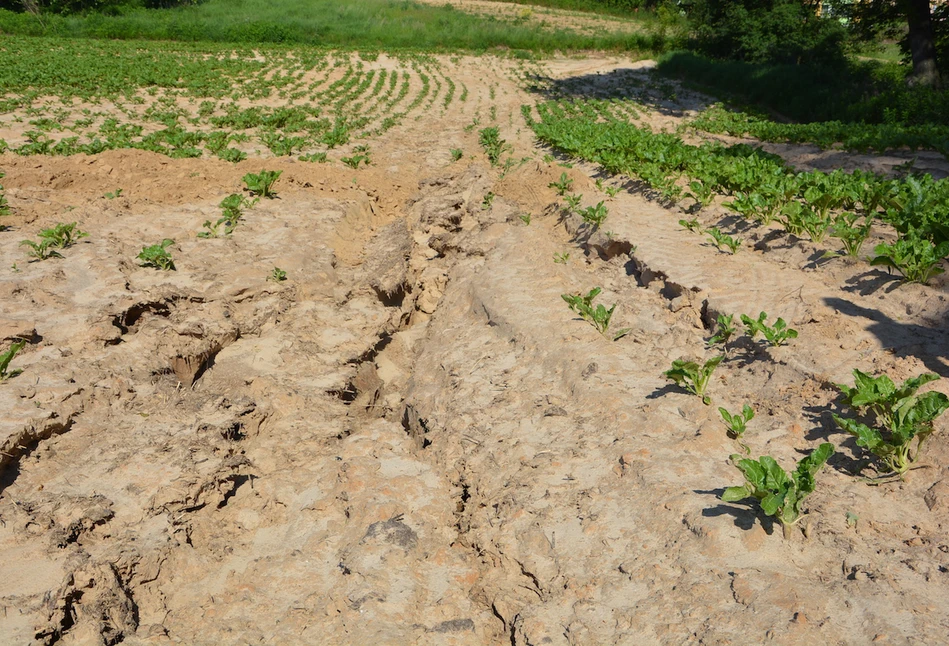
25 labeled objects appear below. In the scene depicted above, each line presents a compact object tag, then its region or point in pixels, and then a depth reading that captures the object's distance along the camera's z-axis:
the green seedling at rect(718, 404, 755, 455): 4.10
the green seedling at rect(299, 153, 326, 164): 12.04
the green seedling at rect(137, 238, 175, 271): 7.14
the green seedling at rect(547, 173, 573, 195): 9.23
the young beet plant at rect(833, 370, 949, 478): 3.50
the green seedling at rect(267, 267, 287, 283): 7.29
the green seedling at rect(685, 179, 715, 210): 7.93
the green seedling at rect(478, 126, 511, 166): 12.67
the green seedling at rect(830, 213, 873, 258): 5.80
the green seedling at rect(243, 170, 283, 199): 9.69
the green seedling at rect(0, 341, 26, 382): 4.85
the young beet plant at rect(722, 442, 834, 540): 3.21
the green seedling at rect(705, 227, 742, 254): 6.63
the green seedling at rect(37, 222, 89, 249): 7.19
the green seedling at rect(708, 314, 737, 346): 5.24
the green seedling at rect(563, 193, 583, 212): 8.56
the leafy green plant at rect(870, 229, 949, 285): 5.03
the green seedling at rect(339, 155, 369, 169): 11.88
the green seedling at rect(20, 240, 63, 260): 6.95
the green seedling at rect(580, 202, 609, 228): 7.80
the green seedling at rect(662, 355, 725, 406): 4.55
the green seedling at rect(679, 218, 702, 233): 7.39
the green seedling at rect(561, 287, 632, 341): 5.64
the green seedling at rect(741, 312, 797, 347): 4.78
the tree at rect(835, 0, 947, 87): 18.72
